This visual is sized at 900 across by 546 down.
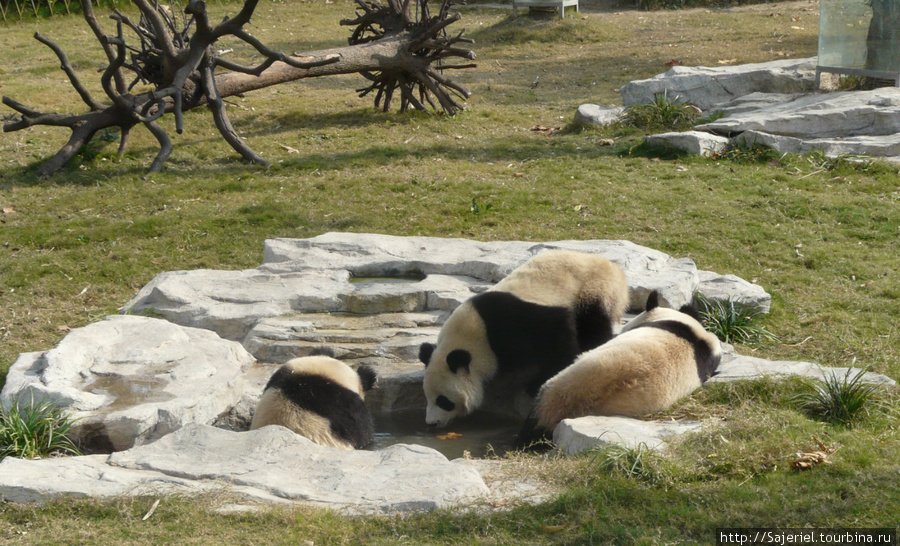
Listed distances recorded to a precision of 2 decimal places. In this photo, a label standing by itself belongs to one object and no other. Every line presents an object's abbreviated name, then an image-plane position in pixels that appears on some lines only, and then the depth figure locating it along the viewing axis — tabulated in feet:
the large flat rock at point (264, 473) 26.07
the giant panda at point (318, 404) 32.48
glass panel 79.10
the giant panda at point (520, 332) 36.17
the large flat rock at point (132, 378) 32.40
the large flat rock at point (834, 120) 74.90
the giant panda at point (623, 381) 32.17
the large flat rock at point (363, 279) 43.42
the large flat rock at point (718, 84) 87.56
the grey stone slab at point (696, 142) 74.38
